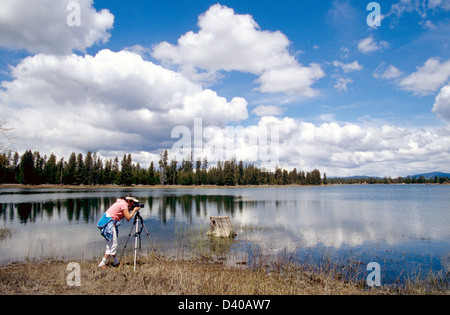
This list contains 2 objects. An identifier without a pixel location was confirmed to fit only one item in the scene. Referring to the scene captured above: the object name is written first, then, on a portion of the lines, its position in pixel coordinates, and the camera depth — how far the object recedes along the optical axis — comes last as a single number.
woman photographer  10.02
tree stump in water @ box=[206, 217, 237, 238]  19.50
